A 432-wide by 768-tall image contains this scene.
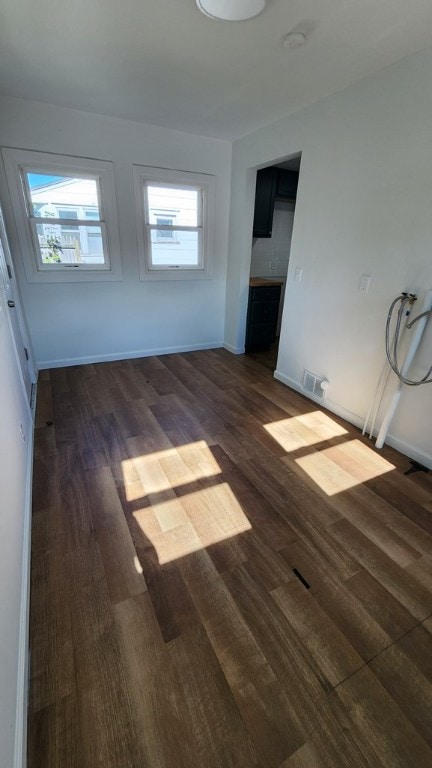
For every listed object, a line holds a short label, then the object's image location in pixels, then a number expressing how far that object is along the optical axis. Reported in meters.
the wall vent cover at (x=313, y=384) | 3.03
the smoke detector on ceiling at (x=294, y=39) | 1.75
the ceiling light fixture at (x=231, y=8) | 1.50
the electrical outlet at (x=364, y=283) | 2.41
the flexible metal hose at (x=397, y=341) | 2.08
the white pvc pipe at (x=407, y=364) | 2.04
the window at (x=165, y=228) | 3.67
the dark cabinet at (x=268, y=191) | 4.02
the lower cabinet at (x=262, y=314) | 4.15
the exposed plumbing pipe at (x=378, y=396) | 2.40
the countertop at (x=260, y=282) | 4.07
